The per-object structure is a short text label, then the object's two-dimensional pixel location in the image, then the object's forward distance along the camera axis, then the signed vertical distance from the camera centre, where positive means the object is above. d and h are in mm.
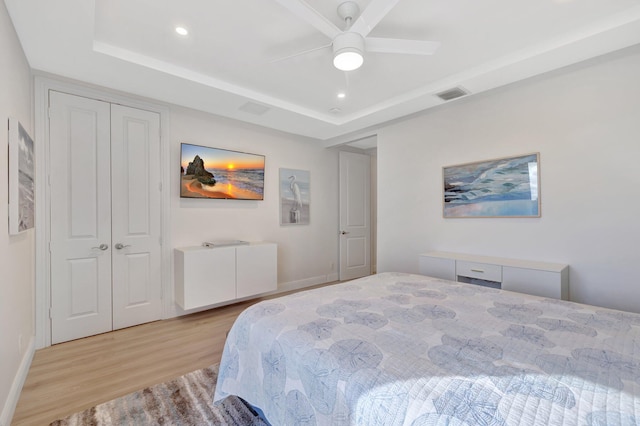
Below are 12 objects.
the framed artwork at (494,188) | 2633 +250
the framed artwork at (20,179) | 1717 +275
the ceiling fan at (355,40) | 1663 +1148
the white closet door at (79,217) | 2643 +23
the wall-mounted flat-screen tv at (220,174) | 3352 +552
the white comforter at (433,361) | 855 -566
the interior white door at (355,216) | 5008 -17
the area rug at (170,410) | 1641 -1166
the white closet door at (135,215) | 2939 +36
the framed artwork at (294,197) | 4309 +296
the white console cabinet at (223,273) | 3109 -663
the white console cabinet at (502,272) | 2295 -542
